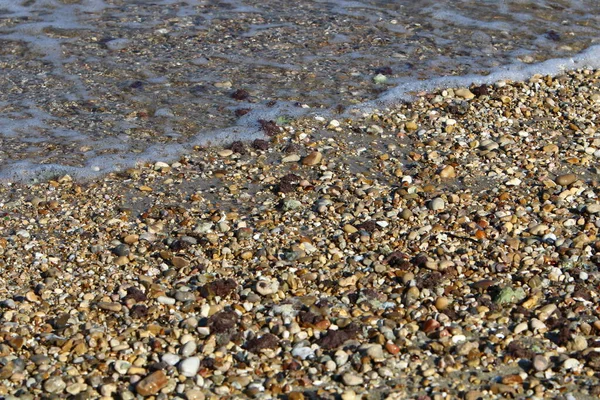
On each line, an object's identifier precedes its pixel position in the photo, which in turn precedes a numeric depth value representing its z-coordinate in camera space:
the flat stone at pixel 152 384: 6.95
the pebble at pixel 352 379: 7.07
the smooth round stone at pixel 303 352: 7.43
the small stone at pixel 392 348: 7.43
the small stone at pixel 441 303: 8.08
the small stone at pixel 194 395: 6.90
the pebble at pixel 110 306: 8.02
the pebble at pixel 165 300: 8.17
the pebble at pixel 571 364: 7.20
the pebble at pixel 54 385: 6.99
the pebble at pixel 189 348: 7.44
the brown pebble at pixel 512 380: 7.03
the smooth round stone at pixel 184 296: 8.22
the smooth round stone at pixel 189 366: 7.19
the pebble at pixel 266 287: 8.31
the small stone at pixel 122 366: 7.20
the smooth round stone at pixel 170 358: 7.32
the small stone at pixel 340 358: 7.32
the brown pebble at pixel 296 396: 6.89
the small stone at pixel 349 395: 6.85
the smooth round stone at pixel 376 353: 7.33
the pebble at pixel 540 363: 7.20
